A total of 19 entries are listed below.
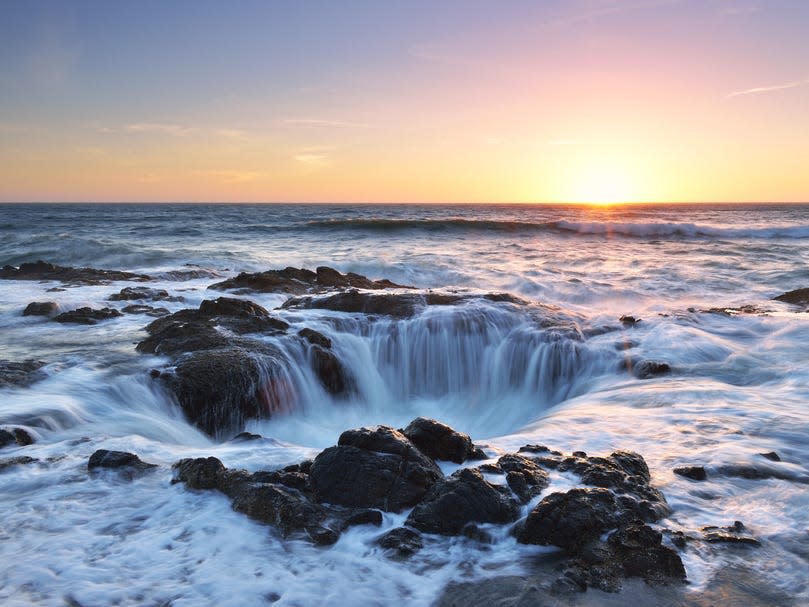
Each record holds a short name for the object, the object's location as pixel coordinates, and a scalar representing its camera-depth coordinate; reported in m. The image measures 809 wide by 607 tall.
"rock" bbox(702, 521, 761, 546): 3.55
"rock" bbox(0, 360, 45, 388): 6.14
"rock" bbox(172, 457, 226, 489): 4.07
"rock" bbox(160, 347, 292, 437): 6.27
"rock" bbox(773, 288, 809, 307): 12.99
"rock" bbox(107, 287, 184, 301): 11.26
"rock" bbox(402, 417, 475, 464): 4.63
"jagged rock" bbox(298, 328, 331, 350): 8.06
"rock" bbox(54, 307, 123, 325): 9.18
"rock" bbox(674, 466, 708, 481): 4.49
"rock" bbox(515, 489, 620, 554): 3.40
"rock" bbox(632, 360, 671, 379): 8.02
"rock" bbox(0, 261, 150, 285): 14.12
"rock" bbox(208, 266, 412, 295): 12.49
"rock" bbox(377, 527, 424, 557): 3.37
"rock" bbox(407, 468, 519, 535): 3.58
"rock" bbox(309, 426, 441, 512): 3.82
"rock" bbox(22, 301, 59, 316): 9.70
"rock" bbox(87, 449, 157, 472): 4.34
